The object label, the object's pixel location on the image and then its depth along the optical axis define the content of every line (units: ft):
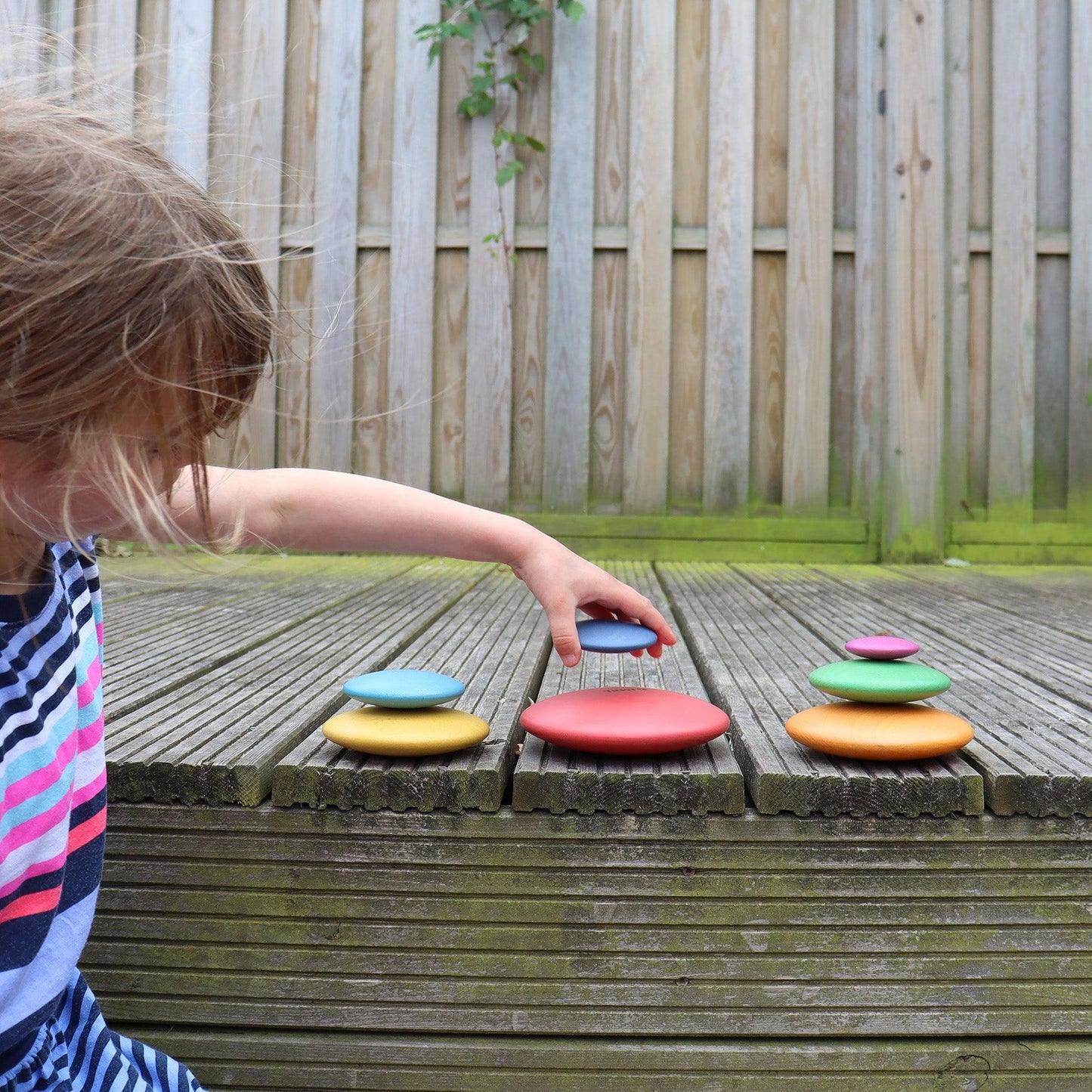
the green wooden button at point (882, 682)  3.60
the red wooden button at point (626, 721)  3.32
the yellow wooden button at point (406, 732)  3.32
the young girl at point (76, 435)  2.67
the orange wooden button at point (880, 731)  3.26
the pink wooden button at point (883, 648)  3.99
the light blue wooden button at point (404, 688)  3.61
